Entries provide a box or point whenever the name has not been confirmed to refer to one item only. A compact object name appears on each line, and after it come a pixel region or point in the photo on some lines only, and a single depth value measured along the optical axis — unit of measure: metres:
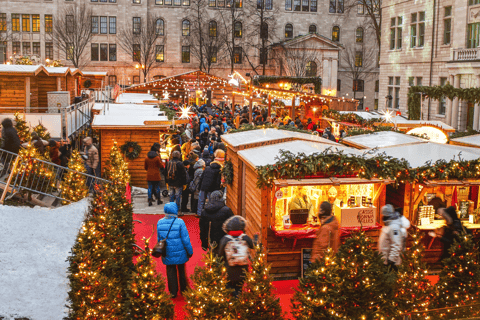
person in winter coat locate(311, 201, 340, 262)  7.58
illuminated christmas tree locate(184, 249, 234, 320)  5.95
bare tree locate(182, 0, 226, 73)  57.34
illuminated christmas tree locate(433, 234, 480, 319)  7.38
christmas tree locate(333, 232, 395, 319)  6.06
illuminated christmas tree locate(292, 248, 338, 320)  5.97
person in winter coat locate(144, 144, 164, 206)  13.59
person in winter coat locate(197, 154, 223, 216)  12.01
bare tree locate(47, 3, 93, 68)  53.56
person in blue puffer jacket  7.76
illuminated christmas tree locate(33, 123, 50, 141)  16.92
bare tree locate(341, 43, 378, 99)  60.28
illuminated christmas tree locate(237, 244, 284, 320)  6.01
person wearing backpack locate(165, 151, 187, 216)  12.76
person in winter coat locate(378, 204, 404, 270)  7.77
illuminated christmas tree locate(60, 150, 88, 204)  11.87
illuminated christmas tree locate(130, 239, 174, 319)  6.14
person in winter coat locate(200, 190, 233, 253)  8.36
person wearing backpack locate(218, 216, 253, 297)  6.77
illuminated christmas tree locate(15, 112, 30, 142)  16.04
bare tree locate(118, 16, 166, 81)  55.69
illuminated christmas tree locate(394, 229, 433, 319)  6.91
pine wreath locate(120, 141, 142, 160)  15.91
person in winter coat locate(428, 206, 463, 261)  8.24
